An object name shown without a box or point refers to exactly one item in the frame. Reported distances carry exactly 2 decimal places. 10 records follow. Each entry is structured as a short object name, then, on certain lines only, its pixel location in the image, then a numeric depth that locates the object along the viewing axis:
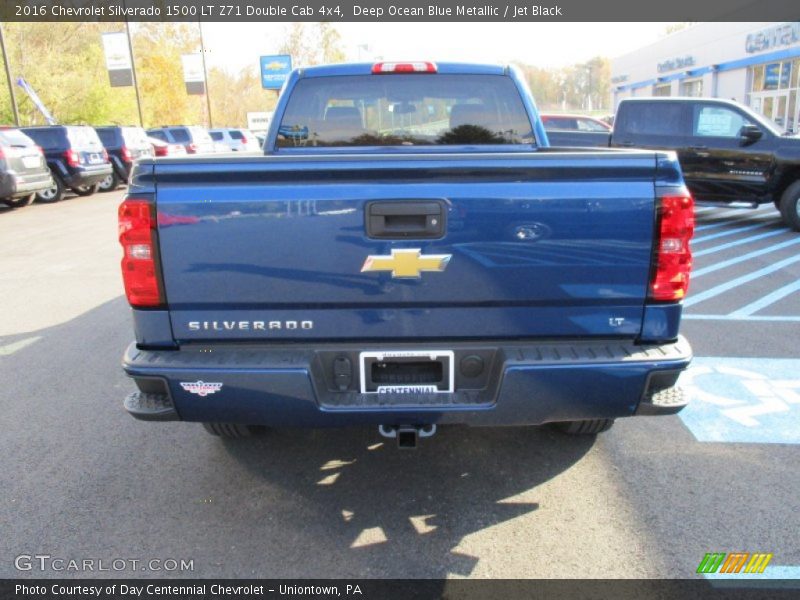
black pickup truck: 10.02
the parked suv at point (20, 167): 13.39
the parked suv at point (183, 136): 26.40
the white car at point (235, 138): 30.92
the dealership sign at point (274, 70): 51.84
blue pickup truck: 2.48
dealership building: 27.20
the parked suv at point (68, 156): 16.73
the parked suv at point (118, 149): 20.17
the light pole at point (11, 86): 26.36
